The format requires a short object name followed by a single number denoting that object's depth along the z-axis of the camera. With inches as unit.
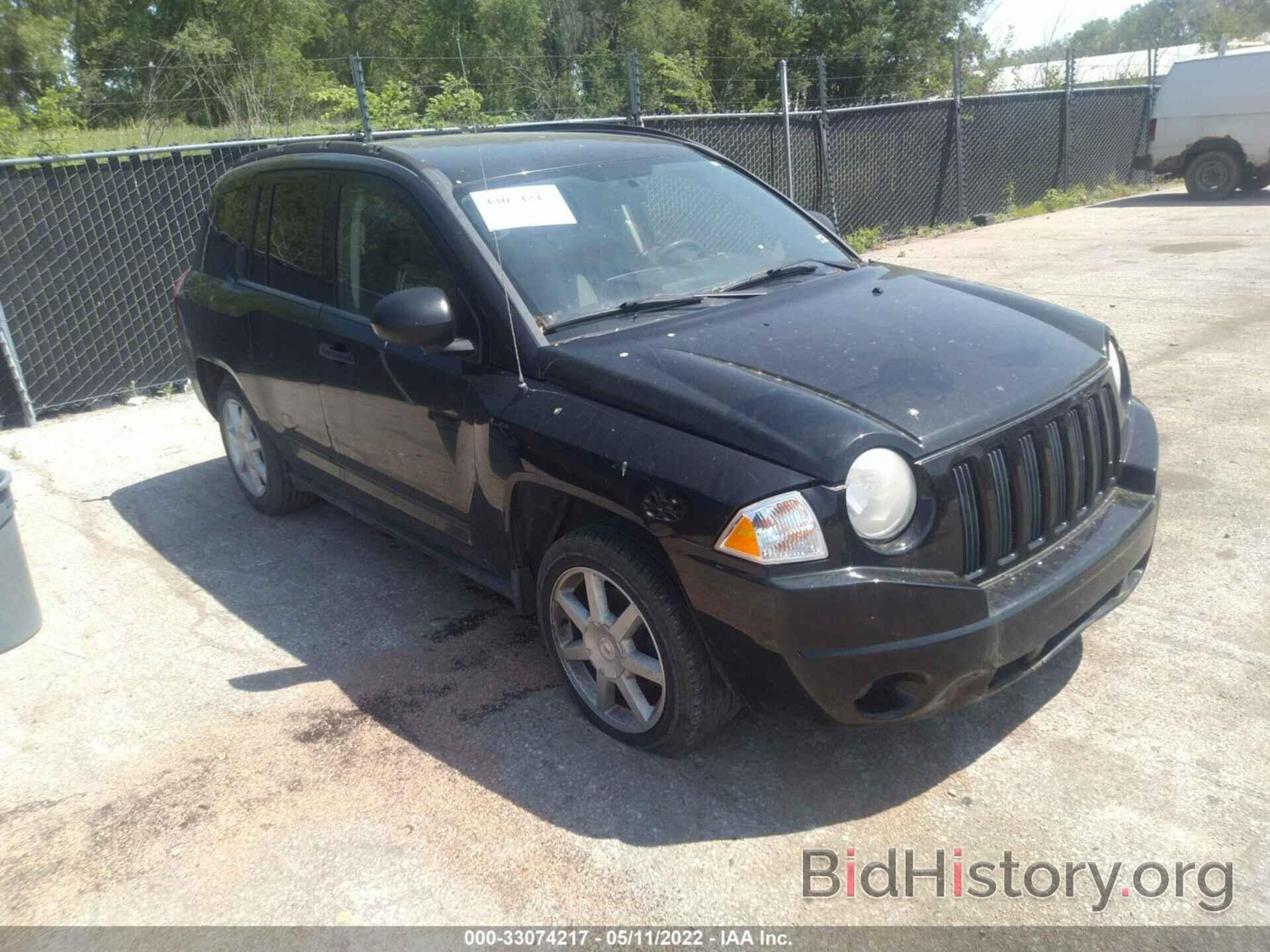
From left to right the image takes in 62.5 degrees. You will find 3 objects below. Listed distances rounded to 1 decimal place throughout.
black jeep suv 107.3
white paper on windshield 145.3
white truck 607.2
